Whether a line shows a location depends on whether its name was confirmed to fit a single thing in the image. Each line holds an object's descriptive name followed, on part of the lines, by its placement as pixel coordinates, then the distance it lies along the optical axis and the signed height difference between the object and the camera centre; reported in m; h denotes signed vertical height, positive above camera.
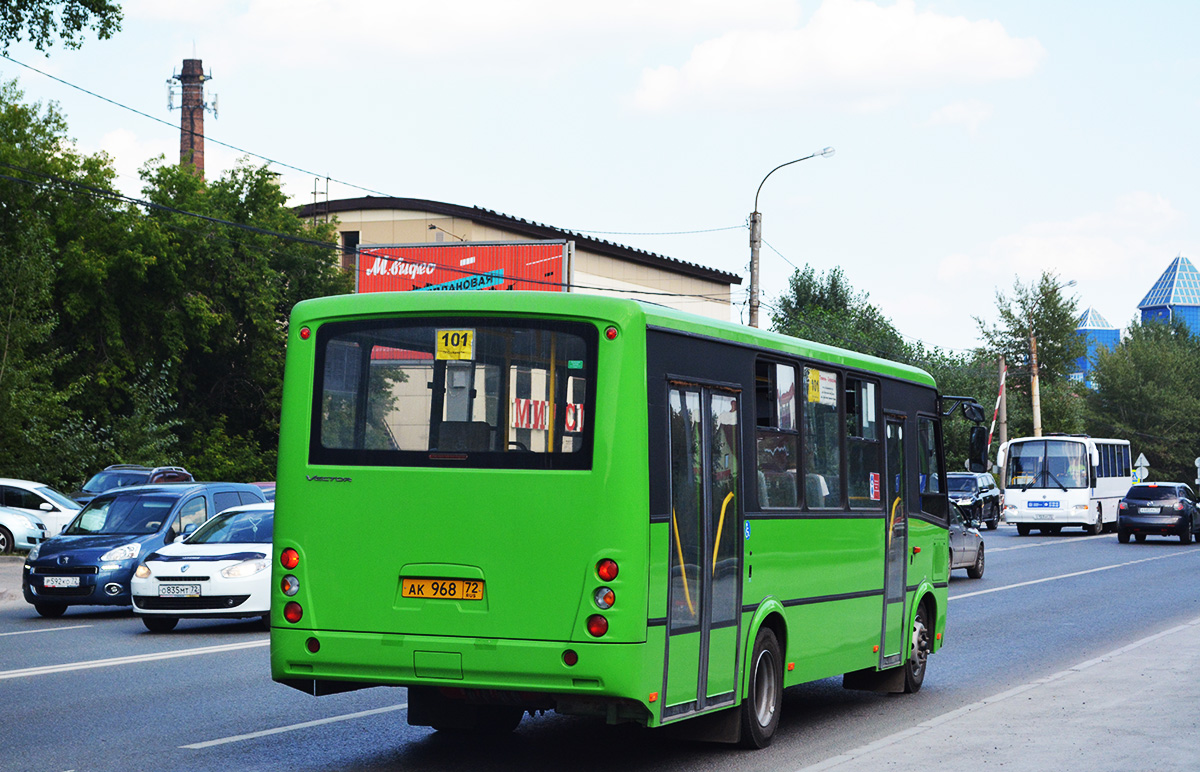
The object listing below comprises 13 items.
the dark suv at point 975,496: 43.94 +1.27
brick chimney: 69.31 +20.58
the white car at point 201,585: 16.70 -0.66
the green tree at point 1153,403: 100.25 +9.34
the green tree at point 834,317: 72.12 +11.61
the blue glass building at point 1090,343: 86.63 +12.40
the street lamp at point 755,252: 33.41 +6.60
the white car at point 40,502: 30.72 +0.48
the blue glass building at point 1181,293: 197.12 +32.91
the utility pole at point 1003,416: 58.81 +4.84
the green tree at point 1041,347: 77.38 +10.45
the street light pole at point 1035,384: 60.03 +6.29
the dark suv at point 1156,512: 39.38 +0.70
